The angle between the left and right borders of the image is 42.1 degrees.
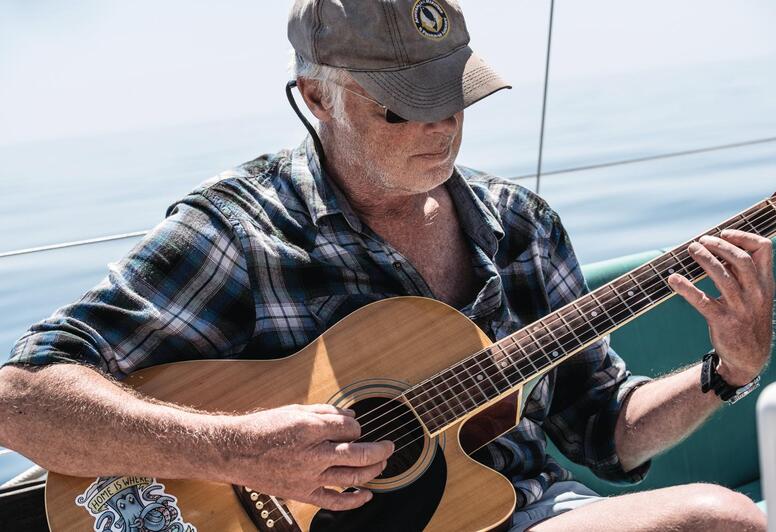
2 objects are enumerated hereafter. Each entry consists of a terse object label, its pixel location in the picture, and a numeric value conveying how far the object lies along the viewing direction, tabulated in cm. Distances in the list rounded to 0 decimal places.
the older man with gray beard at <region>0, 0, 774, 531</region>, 160
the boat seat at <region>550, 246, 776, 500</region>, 249
